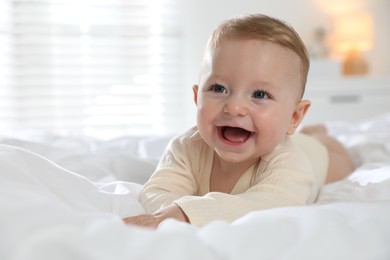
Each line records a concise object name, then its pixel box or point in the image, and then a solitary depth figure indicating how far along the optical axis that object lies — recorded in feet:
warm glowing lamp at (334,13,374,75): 13.79
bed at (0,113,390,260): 2.00
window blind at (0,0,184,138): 13.35
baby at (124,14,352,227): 3.51
